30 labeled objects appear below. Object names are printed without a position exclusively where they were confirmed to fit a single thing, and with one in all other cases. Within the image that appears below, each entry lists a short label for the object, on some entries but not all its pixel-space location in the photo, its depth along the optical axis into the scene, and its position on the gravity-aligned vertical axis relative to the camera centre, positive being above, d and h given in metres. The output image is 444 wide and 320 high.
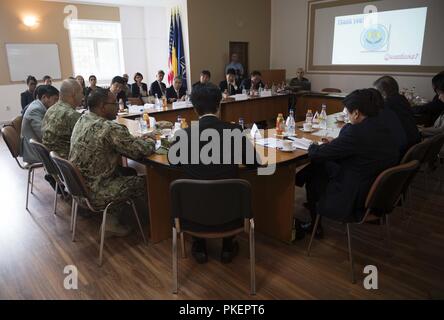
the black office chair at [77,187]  2.12 -0.72
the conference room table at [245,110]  4.74 -0.58
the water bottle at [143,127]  3.30 -0.50
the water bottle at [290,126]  3.13 -0.49
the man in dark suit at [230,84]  6.46 -0.18
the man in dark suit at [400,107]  2.96 -0.31
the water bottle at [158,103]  4.90 -0.40
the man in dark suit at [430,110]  4.54 -0.53
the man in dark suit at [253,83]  6.72 -0.17
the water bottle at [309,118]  3.48 -0.46
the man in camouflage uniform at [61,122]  2.86 -0.38
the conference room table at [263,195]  2.44 -0.92
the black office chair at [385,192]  1.90 -0.71
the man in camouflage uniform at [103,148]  2.29 -0.49
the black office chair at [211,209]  1.74 -0.73
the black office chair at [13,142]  3.15 -0.61
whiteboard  7.34 +0.40
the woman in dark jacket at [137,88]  6.44 -0.22
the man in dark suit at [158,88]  6.47 -0.23
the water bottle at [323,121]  3.44 -0.50
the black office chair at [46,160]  2.58 -0.64
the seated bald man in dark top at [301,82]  7.55 -0.19
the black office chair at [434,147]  2.51 -0.59
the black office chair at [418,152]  2.30 -0.56
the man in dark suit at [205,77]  5.84 -0.03
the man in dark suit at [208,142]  1.94 -0.41
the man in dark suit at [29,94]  5.89 -0.28
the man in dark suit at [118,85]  4.86 -0.12
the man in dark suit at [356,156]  2.02 -0.51
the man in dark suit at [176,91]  6.04 -0.28
